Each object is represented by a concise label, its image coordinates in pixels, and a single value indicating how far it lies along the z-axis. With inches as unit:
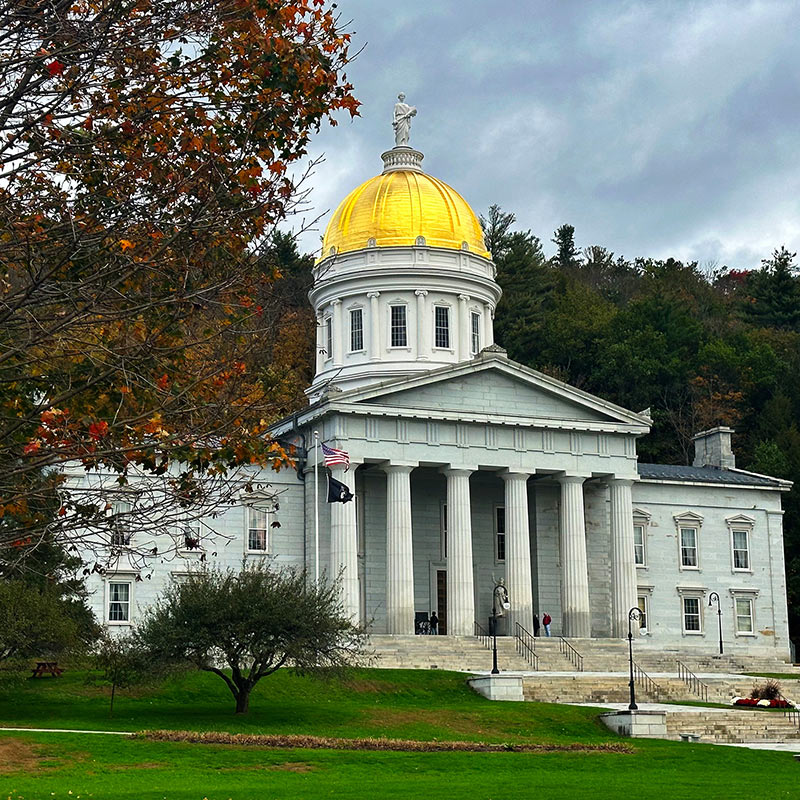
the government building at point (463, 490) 2504.9
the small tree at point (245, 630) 1686.8
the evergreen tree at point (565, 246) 5221.5
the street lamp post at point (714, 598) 2826.8
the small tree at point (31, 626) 1688.0
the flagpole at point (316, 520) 2436.0
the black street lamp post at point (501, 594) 2509.8
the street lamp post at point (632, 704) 1732.8
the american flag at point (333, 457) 2320.4
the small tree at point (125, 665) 1673.2
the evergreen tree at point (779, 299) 4498.0
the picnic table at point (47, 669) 1923.0
